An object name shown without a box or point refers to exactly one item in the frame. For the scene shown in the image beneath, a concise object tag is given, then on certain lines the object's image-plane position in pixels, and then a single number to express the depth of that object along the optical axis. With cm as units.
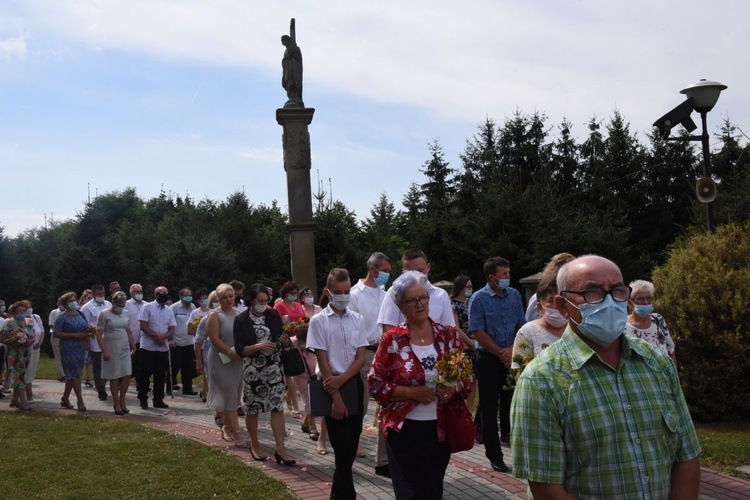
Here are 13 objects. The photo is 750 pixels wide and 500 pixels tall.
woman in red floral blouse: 476
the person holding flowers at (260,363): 842
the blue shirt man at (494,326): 765
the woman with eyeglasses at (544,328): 568
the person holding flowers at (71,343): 1294
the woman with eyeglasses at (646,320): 700
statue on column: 1802
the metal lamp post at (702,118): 1041
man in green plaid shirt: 271
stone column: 1773
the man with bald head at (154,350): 1334
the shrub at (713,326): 945
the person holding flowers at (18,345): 1315
